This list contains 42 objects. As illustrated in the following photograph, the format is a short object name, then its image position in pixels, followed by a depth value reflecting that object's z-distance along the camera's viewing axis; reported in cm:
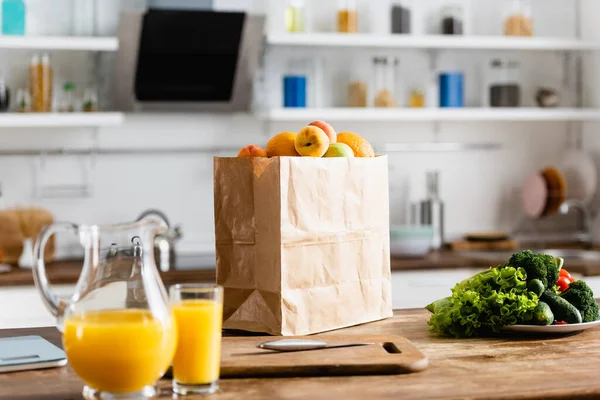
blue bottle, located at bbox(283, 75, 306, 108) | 345
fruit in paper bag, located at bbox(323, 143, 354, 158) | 141
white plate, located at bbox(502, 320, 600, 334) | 134
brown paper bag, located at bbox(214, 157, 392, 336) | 131
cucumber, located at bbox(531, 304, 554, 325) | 135
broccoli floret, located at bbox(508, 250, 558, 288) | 138
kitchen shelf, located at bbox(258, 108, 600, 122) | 339
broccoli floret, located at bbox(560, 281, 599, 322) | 140
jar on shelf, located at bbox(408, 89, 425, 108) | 369
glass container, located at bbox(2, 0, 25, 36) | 320
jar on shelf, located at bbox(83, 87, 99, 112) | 327
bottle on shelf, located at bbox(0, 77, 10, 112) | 319
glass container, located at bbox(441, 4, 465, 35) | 367
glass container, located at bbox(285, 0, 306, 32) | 346
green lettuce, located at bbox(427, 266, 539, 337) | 134
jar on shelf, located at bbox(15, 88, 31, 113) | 321
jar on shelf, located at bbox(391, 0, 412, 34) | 360
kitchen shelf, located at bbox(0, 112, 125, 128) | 313
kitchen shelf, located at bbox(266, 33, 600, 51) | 342
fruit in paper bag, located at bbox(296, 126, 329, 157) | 137
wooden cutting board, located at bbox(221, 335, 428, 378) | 113
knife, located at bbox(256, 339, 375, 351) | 121
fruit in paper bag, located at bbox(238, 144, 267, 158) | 137
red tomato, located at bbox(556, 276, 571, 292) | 145
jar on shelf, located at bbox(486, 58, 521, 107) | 374
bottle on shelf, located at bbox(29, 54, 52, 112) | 323
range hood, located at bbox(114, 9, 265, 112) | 331
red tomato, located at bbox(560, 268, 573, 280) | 148
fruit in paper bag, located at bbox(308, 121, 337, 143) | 145
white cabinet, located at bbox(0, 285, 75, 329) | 287
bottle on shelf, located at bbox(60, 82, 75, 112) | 327
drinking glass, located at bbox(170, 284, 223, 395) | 103
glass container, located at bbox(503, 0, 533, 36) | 373
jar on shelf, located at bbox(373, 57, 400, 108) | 357
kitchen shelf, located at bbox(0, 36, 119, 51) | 315
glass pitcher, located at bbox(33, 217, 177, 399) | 98
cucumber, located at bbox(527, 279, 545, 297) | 137
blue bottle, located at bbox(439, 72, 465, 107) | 367
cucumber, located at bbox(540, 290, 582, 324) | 137
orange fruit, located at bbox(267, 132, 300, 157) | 141
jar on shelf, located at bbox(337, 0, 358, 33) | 354
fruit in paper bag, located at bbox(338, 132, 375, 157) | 146
